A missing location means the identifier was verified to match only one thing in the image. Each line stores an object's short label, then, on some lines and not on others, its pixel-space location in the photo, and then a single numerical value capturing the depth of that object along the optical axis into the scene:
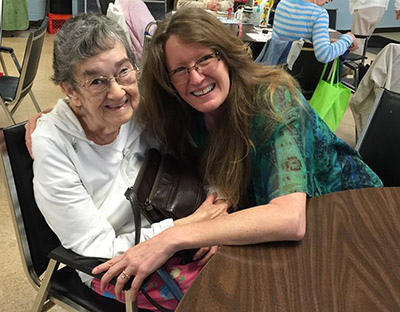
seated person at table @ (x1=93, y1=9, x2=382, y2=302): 1.09
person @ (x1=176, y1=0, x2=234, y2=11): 4.24
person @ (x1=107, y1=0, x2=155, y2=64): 3.37
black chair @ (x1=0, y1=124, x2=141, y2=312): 1.15
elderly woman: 1.13
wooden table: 0.89
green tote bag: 2.72
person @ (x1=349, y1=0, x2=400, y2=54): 5.50
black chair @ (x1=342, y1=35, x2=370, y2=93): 3.95
